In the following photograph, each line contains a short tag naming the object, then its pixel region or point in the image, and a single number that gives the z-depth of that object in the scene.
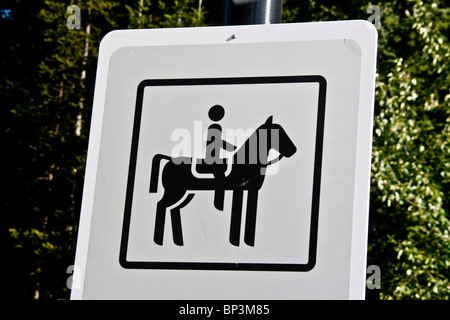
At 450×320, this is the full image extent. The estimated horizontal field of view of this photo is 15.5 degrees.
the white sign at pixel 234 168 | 2.60
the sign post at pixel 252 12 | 2.81
